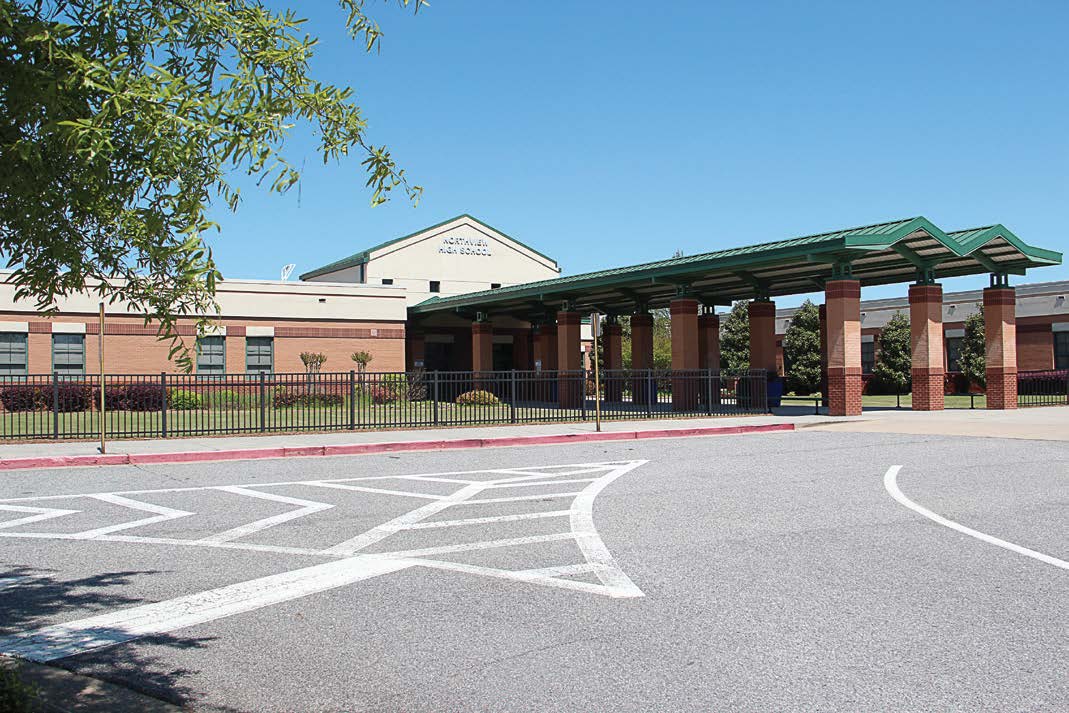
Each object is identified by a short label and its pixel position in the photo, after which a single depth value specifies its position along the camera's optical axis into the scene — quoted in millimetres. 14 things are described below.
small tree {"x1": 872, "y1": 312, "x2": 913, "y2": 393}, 45594
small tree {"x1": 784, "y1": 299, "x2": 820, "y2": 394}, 47188
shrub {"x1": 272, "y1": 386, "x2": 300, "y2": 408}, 31739
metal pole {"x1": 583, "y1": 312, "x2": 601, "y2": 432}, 21359
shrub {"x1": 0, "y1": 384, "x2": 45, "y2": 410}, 28188
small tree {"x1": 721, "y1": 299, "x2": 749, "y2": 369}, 50938
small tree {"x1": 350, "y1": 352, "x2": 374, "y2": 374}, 38594
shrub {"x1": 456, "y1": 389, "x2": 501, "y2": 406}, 27305
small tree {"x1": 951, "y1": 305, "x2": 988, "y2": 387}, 43216
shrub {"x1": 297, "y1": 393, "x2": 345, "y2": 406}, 22938
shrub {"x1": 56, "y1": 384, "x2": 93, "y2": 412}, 28148
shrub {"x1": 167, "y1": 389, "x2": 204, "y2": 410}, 30722
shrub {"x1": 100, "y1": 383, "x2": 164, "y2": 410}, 30188
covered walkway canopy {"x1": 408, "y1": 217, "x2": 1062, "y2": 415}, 25500
